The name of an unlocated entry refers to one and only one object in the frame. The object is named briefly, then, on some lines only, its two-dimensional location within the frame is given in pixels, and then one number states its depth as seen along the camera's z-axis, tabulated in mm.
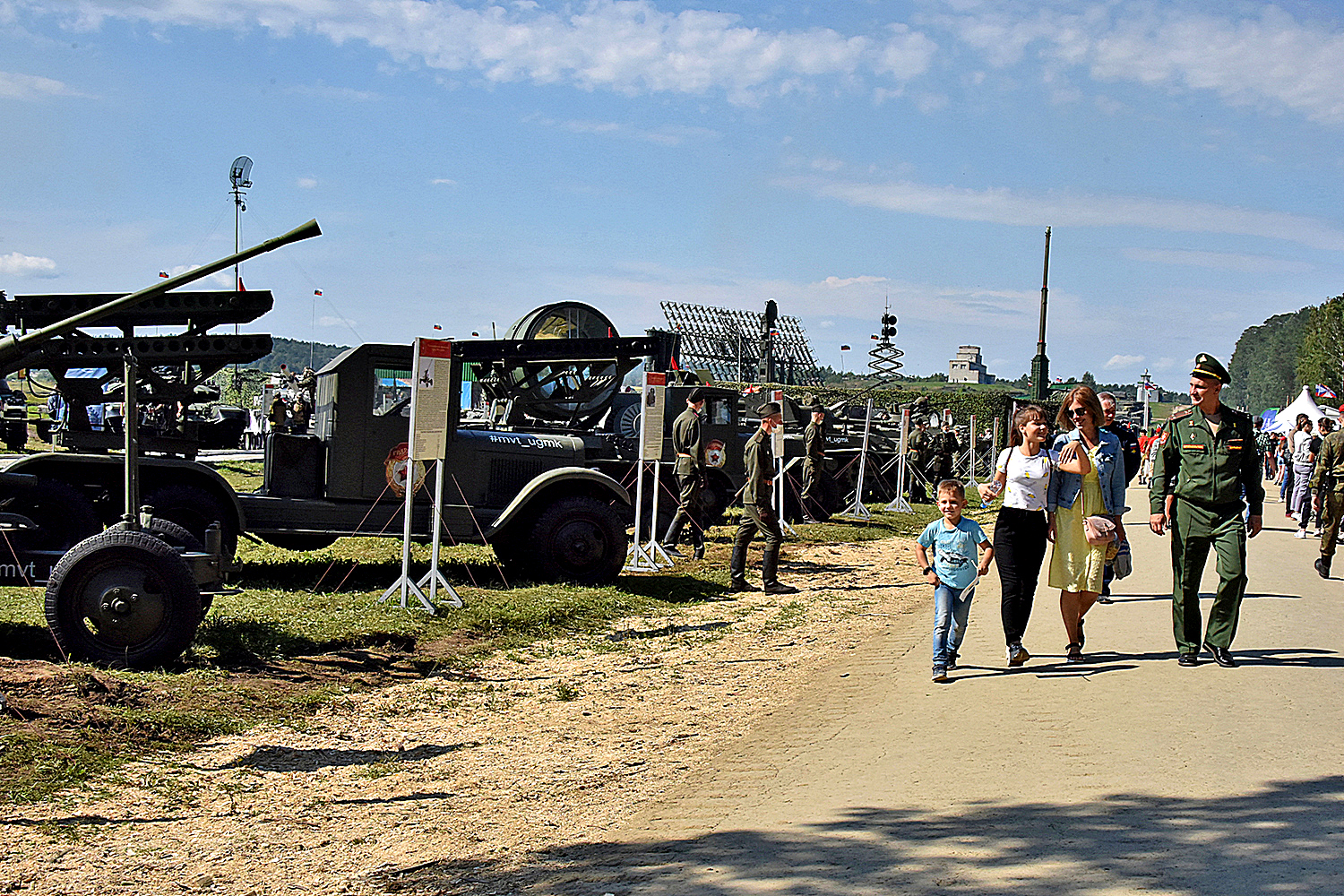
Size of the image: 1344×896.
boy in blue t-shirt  7512
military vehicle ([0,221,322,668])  7203
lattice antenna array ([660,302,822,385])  43594
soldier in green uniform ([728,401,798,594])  11977
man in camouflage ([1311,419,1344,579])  13445
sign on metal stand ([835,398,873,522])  20230
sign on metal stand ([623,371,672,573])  13258
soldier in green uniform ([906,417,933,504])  25219
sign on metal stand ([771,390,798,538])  16969
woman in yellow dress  7824
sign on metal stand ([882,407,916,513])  21469
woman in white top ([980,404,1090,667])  7703
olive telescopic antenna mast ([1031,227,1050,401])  38812
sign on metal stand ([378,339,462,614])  10041
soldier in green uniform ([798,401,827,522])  19766
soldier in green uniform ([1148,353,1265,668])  7547
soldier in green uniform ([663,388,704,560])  14680
